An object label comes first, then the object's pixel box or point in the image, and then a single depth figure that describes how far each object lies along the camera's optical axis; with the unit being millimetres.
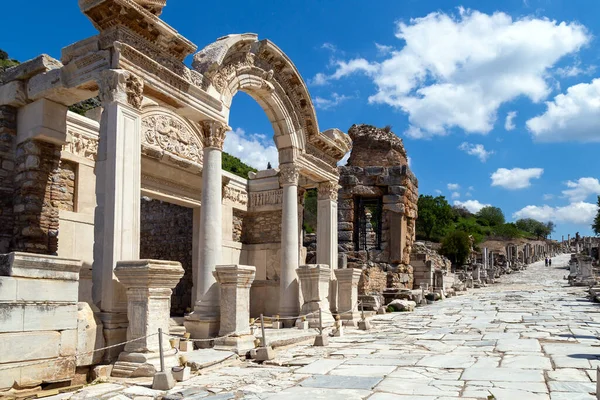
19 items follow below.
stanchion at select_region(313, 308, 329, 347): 10789
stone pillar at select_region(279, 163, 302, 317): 13812
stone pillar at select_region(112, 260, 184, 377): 7535
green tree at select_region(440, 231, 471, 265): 53250
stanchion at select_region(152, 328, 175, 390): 6703
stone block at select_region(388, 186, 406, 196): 24484
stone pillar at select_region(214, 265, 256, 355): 9516
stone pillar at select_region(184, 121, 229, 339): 10141
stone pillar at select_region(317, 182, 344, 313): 15859
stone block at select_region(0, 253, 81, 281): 6285
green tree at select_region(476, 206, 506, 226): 102150
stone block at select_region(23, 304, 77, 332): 6398
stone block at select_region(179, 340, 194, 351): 9305
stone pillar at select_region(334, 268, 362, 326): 14617
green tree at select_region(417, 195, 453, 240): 67250
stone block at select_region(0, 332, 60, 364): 6102
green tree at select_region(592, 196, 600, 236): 64688
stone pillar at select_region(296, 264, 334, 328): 13336
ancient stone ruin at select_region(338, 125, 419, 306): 24172
